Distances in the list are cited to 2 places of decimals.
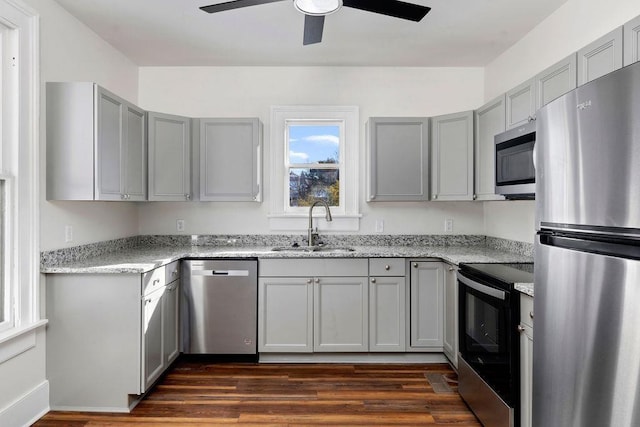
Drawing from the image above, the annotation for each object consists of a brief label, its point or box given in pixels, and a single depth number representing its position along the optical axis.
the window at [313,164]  3.70
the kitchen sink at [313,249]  3.35
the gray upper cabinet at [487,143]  2.77
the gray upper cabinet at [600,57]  1.66
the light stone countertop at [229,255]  2.42
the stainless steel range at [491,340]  1.93
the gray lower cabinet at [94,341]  2.41
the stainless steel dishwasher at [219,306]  3.10
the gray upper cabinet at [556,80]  1.99
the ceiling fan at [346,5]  1.96
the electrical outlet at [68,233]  2.61
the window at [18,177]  2.18
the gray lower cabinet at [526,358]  1.82
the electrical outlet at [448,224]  3.72
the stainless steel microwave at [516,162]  2.15
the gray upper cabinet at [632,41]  1.55
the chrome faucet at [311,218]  3.48
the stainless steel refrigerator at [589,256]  1.09
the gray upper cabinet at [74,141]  2.44
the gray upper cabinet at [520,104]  2.38
